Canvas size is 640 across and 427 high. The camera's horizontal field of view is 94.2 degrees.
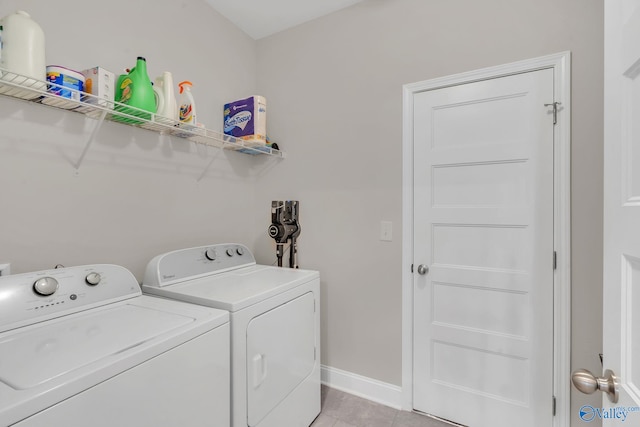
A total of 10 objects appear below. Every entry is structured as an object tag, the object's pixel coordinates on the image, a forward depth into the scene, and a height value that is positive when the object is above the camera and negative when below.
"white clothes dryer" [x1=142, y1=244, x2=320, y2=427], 1.27 -0.54
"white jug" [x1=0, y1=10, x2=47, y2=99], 1.10 +0.61
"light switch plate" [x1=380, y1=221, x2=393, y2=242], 1.98 -0.14
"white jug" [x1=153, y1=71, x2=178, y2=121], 1.60 +0.62
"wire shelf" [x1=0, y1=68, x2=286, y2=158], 1.14 +0.48
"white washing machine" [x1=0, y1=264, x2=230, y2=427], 0.72 -0.41
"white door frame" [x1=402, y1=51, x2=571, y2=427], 1.52 -0.08
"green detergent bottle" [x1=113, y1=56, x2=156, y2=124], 1.44 +0.59
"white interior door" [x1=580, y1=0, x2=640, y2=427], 0.60 +0.00
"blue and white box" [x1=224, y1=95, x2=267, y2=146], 2.09 +0.65
